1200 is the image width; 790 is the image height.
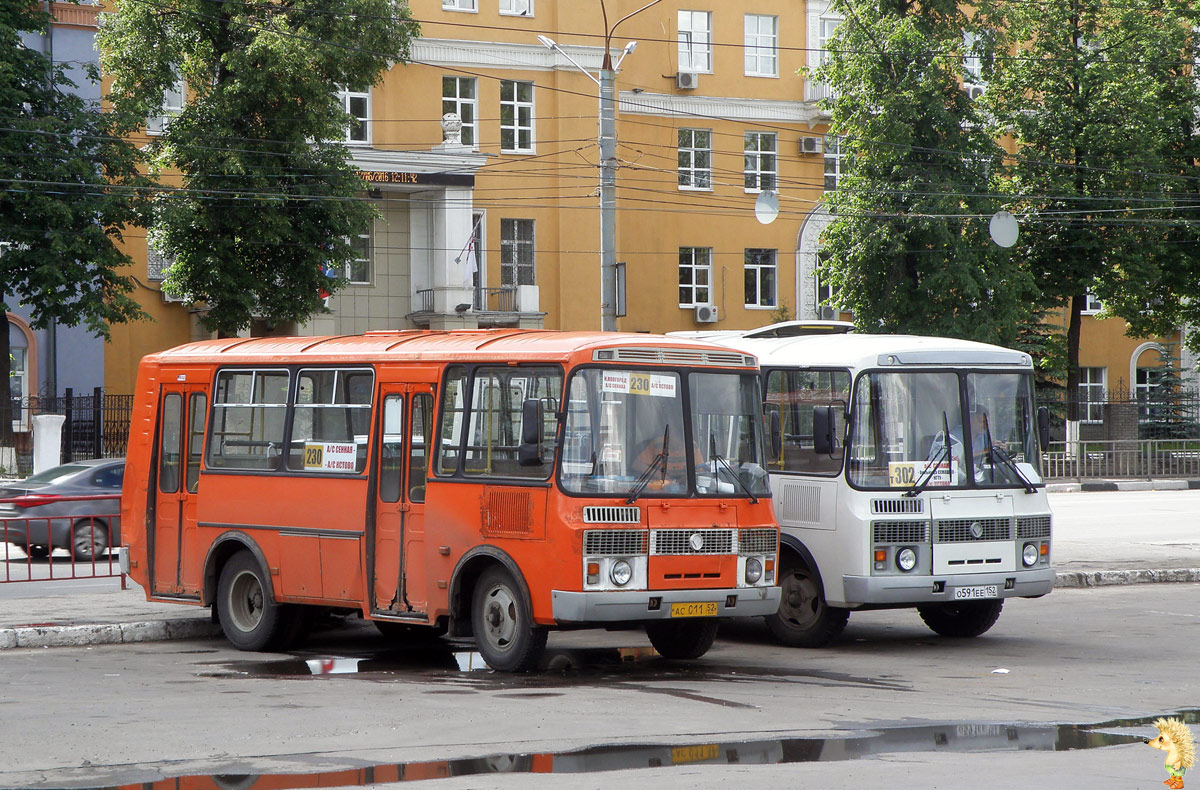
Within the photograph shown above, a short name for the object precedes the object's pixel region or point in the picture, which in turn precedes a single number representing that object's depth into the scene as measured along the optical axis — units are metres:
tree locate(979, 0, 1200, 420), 42.94
